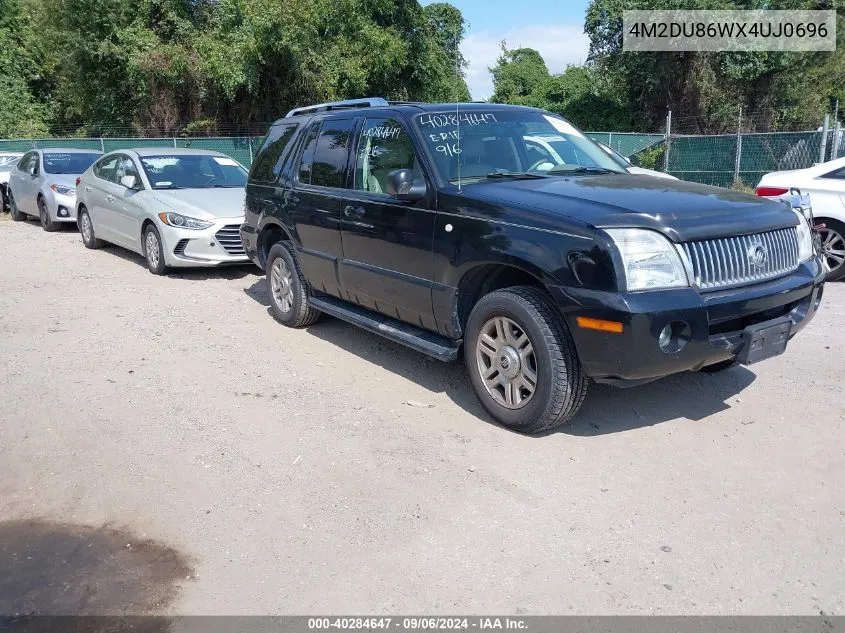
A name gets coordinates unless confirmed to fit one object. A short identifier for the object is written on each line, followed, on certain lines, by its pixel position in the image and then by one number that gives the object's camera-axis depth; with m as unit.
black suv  3.98
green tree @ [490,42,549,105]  46.12
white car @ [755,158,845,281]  8.40
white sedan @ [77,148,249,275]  9.18
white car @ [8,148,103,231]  13.80
